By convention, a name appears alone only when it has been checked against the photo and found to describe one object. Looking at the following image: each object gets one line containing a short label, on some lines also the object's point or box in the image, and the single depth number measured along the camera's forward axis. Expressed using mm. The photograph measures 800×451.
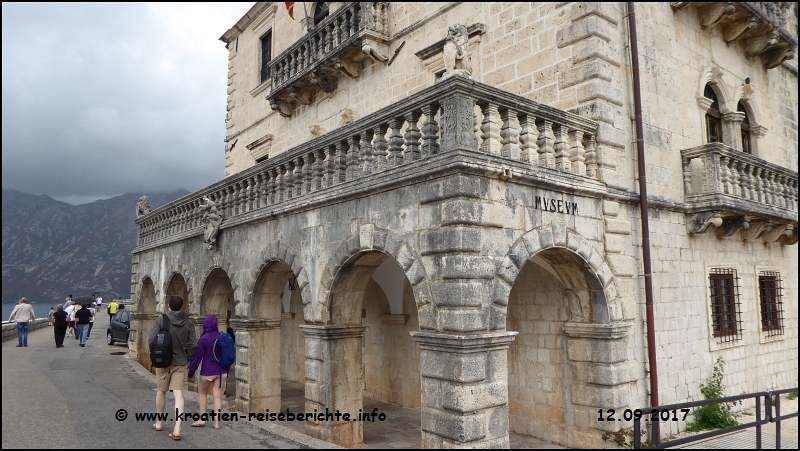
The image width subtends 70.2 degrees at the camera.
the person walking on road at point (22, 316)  15312
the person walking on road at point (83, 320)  16844
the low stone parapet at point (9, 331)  17484
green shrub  8250
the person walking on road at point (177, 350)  6602
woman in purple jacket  6977
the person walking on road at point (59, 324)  16016
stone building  5965
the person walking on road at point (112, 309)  21656
